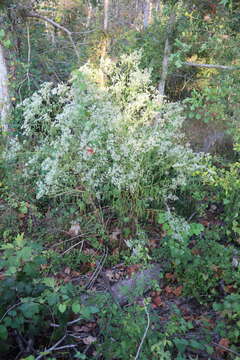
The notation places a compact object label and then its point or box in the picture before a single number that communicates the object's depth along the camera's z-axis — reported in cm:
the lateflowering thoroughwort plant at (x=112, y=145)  333
